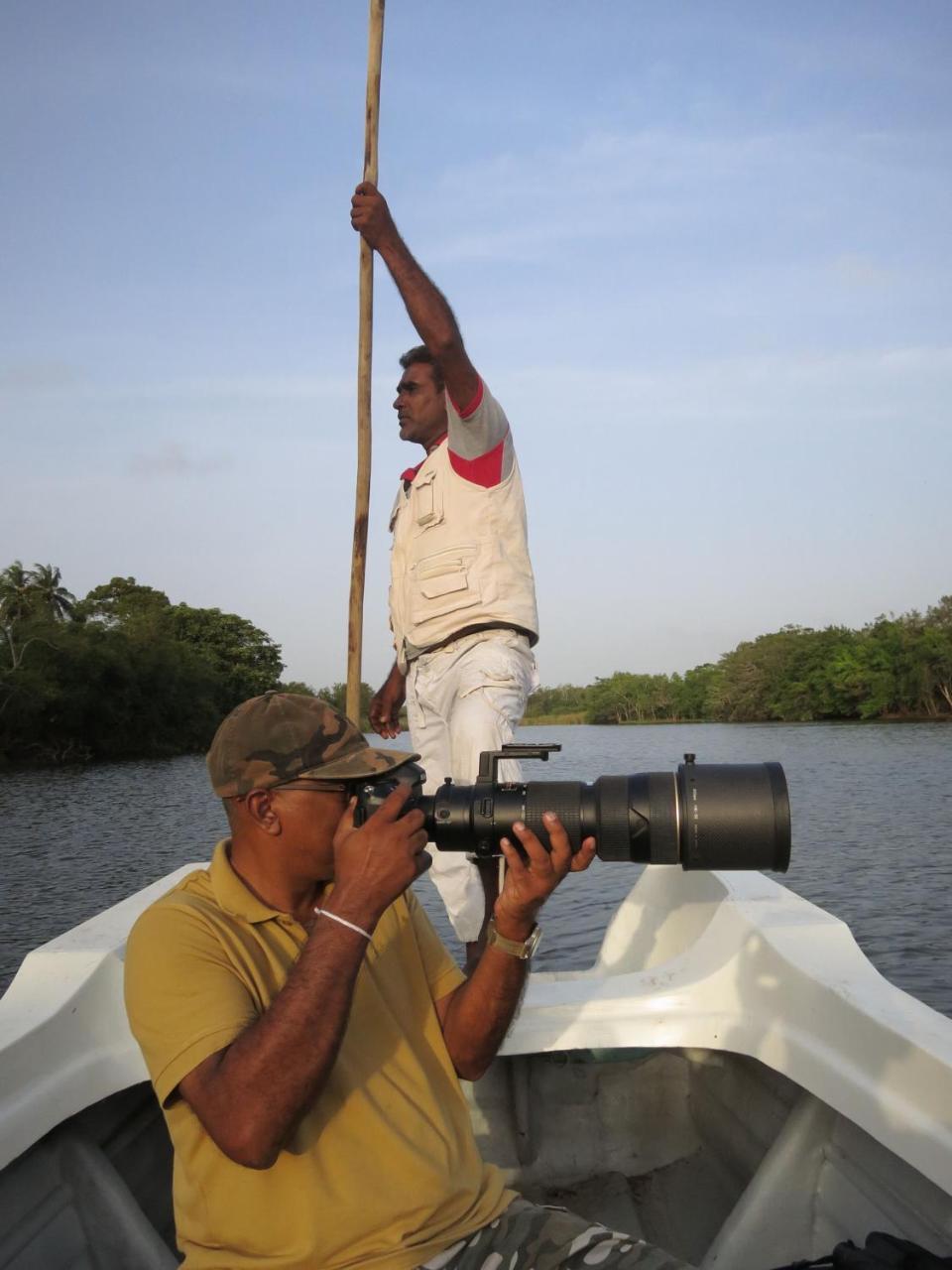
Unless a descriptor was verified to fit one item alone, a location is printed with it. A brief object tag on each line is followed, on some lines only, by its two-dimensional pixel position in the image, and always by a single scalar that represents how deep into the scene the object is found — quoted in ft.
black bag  4.56
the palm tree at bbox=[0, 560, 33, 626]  139.23
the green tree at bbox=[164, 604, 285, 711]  179.93
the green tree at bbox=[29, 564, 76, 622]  155.63
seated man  4.34
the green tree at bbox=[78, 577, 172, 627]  163.32
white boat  5.87
